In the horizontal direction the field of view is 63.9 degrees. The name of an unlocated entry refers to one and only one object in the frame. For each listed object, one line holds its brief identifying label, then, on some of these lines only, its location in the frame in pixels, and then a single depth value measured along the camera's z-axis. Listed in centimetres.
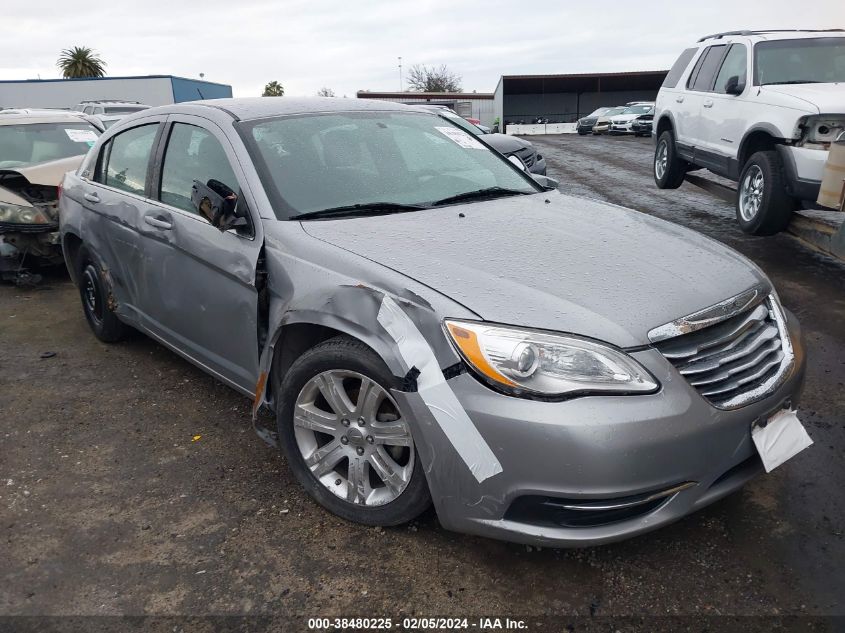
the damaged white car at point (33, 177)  625
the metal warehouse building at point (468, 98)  4103
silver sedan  209
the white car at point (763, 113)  596
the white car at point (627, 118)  2462
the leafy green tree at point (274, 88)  7388
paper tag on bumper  230
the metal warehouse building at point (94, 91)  3497
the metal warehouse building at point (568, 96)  4525
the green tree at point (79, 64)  5931
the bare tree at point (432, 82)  7206
